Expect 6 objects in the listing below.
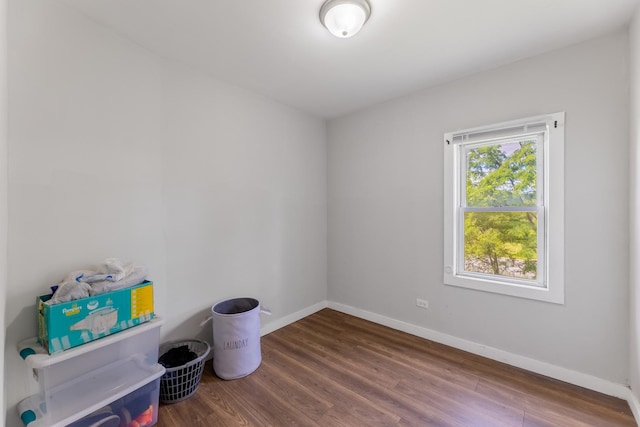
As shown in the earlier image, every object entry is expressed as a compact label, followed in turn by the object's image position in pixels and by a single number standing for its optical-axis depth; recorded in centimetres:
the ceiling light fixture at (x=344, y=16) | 151
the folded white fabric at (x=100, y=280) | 136
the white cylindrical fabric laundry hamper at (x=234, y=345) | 203
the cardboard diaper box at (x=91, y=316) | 129
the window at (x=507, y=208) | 199
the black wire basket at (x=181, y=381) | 174
